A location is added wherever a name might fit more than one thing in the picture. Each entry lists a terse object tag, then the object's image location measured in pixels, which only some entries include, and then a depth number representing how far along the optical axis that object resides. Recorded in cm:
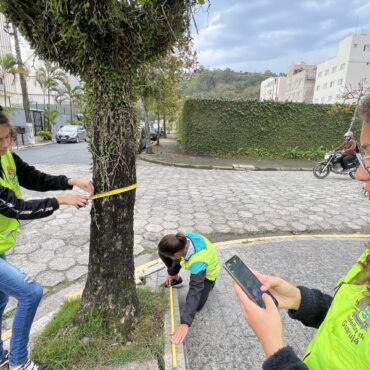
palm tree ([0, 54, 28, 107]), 1755
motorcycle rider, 904
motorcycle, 923
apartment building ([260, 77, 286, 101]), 8112
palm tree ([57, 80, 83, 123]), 2692
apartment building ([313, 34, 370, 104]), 5259
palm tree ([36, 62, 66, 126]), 2367
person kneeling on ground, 230
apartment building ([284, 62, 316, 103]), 7138
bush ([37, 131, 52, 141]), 2297
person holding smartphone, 91
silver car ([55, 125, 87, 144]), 2219
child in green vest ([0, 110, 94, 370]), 173
